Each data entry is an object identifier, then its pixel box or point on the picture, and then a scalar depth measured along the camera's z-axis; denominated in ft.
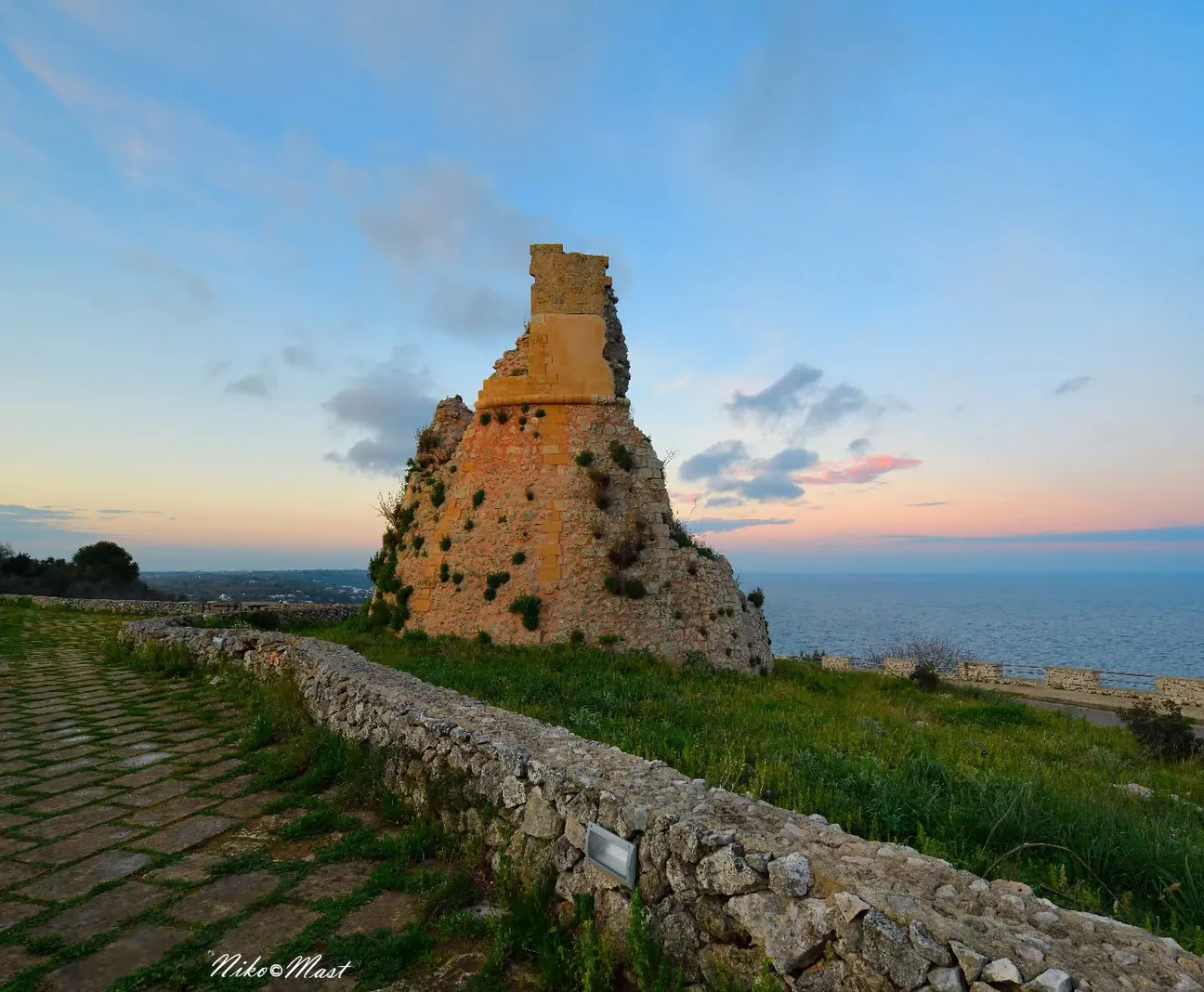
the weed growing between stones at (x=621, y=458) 48.42
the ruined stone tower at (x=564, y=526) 45.24
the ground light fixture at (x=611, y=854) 11.25
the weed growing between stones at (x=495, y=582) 46.21
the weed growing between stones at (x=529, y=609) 44.42
